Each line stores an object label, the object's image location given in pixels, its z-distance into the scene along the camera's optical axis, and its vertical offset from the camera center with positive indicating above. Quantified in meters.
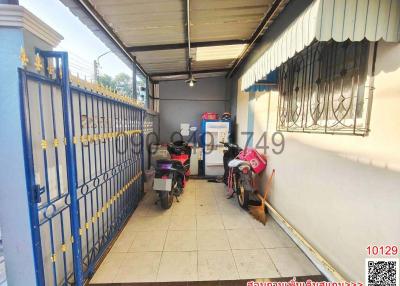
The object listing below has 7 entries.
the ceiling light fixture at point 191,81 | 5.33 +1.10
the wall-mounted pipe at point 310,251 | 1.81 -1.36
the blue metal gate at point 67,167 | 1.30 -0.40
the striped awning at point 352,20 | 1.24 +0.66
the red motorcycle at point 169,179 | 3.30 -1.02
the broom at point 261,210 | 3.07 -1.43
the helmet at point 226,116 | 5.70 +0.19
